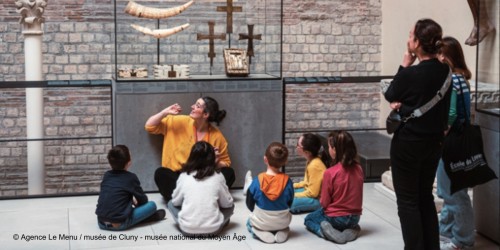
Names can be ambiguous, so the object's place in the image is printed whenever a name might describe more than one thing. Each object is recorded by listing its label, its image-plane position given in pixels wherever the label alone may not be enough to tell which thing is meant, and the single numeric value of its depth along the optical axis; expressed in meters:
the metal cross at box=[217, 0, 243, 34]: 6.93
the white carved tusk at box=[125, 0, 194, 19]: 6.59
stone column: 8.35
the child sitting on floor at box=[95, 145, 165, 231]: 5.04
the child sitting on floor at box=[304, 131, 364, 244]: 4.84
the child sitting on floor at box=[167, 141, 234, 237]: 4.87
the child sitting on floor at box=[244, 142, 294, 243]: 4.78
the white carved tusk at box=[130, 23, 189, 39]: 6.61
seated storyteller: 5.79
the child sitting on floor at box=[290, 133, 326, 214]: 5.37
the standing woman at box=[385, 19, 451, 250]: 3.98
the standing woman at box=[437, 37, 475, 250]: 4.43
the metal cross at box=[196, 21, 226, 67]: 6.84
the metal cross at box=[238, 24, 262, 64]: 6.86
